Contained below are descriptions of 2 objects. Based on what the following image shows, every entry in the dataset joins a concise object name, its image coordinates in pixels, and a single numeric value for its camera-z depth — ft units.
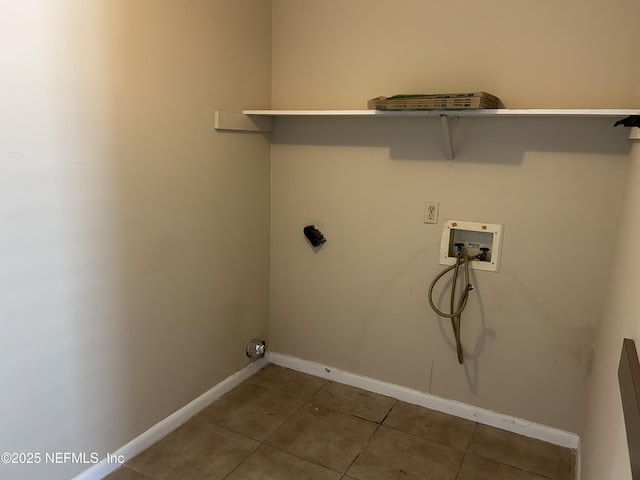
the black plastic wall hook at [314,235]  8.59
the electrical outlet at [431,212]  7.64
